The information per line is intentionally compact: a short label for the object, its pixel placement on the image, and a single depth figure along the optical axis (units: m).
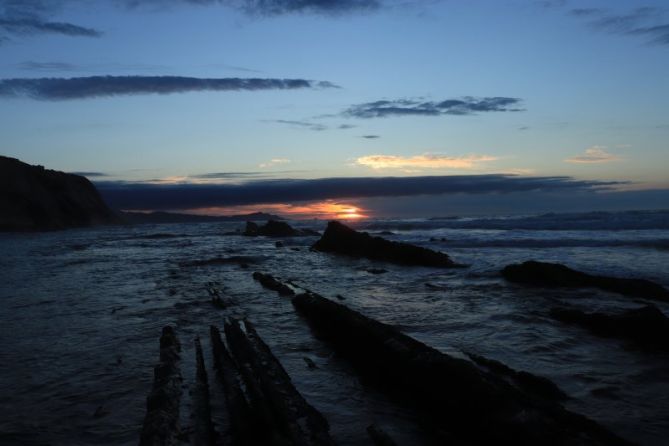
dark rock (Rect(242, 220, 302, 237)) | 56.87
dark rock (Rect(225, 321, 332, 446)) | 4.38
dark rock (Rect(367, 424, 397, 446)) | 4.44
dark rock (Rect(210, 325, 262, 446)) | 4.47
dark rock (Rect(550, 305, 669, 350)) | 8.22
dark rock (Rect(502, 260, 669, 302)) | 13.20
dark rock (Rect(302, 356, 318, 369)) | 7.12
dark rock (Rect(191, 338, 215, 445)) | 4.55
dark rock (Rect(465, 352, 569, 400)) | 5.88
